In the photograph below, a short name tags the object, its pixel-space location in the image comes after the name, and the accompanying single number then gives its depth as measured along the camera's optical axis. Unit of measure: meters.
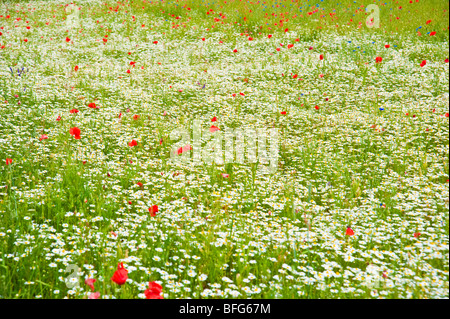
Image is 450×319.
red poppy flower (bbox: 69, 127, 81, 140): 4.17
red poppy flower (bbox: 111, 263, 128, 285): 2.37
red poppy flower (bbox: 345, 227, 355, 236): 3.16
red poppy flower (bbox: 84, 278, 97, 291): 2.46
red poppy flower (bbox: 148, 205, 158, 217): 3.30
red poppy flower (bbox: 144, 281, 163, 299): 2.35
